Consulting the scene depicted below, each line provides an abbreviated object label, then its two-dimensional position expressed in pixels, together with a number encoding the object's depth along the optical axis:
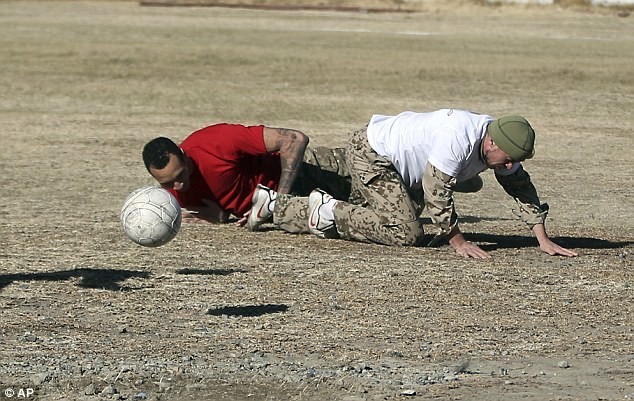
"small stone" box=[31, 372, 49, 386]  12.89
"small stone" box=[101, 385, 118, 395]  12.58
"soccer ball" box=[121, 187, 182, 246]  16.70
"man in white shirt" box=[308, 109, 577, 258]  17.91
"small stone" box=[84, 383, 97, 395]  12.60
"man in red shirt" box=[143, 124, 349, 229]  19.66
